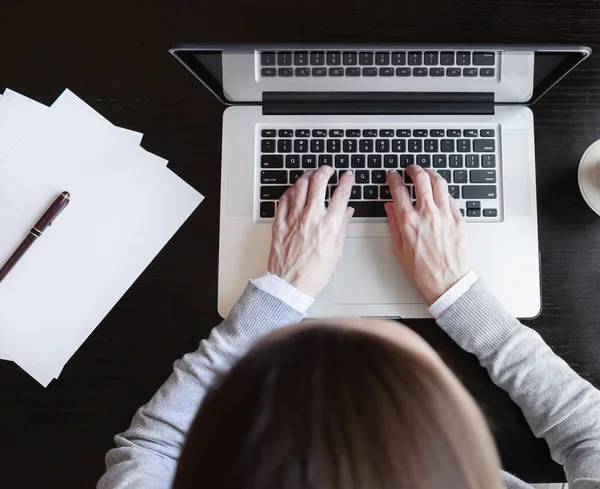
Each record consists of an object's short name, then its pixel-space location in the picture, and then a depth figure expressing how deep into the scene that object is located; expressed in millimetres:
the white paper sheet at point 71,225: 711
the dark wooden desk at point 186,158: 693
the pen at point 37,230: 711
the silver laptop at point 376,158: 685
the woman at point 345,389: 365
